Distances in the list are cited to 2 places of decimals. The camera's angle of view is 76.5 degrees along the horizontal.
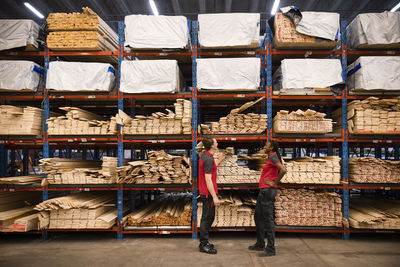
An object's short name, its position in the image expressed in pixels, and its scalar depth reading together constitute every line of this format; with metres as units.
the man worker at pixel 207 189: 5.21
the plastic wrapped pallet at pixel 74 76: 6.48
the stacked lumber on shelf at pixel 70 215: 6.17
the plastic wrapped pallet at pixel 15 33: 6.51
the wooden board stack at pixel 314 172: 6.25
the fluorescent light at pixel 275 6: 11.82
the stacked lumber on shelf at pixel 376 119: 6.26
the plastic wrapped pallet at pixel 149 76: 6.36
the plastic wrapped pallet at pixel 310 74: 6.34
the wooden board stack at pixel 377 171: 6.35
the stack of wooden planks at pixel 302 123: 6.30
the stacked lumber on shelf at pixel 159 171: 6.33
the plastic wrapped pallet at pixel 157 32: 6.49
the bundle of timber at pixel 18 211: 6.18
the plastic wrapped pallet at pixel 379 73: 6.19
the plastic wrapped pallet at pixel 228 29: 6.44
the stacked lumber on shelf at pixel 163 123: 6.36
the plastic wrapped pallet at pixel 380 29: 6.32
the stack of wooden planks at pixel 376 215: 6.19
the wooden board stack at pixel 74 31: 6.57
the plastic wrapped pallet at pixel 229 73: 6.36
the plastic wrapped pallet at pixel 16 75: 6.39
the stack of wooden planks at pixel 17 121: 6.47
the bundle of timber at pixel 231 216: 6.33
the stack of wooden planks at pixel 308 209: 6.29
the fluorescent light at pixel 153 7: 11.44
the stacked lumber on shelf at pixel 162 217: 6.41
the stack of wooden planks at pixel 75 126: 6.54
